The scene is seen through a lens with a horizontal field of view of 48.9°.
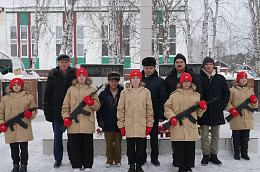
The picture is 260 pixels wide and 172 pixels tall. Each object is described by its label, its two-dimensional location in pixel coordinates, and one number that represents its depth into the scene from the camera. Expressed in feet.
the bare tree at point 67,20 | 43.29
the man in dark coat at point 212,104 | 16.78
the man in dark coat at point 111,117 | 16.47
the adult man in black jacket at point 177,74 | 16.14
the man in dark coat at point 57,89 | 16.35
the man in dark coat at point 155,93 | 16.29
